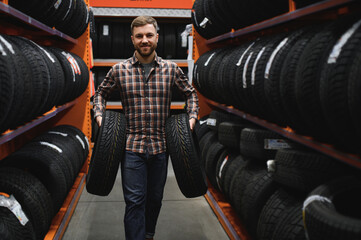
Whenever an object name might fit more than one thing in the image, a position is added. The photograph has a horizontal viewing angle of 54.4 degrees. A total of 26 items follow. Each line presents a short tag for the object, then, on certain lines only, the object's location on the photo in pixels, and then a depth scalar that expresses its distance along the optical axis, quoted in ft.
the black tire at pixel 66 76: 10.17
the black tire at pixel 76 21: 11.04
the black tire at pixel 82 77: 12.46
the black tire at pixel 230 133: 9.47
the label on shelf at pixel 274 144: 7.66
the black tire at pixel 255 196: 7.63
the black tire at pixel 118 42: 17.43
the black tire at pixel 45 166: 8.45
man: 8.09
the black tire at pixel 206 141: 12.28
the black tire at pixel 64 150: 9.80
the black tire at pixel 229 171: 9.54
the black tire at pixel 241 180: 8.48
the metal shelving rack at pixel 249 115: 5.06
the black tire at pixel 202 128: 13.74
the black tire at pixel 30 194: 6.95
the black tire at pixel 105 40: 17.38
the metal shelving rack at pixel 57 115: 7.97
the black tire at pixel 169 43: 17.84
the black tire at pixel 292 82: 5.84
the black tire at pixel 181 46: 17.95
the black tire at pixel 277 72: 6.47
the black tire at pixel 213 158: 11.35
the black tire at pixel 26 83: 6.18
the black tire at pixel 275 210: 6.44
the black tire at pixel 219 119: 11.50
